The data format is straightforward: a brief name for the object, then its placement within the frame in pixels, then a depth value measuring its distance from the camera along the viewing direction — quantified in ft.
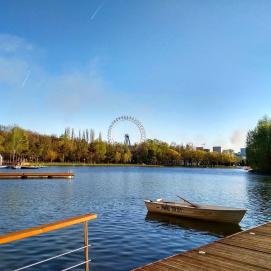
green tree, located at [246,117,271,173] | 353.72
